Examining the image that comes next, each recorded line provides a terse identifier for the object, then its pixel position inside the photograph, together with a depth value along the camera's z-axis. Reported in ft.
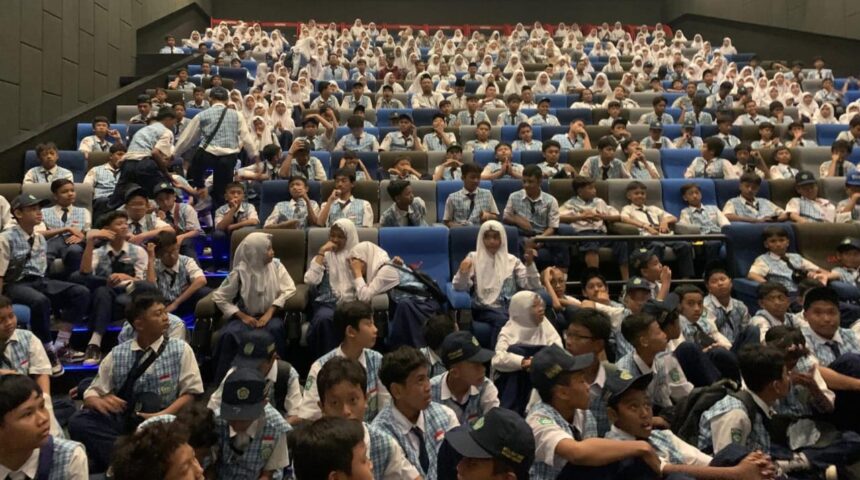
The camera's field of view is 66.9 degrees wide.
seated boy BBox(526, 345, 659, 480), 7.14
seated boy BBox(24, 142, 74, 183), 20.86
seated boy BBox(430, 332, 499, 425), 9.89
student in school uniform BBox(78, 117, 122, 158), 24.20
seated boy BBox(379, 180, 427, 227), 18.47
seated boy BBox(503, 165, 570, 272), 18.71
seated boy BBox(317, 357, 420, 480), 7.74
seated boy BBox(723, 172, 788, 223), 19.99
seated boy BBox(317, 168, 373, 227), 19.03
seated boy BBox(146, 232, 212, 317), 15.24
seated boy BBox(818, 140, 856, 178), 22.90
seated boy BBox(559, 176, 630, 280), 19.20
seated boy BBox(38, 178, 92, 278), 16.26
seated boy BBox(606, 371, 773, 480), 7.58
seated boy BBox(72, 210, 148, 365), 14.26
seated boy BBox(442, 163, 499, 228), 19.30
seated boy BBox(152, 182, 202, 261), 18.38
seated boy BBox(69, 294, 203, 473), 9.87
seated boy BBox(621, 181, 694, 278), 17.43
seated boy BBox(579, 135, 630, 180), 22.61
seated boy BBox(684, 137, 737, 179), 22.99
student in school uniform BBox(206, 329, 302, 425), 10.23
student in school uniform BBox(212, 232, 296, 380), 14.05
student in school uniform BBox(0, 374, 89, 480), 7.00
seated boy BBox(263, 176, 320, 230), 19.11
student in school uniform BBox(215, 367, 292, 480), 8.61
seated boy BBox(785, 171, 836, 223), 19.88
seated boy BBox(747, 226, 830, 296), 16.14
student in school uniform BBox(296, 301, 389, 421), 10.81
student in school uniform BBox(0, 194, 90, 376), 13.87
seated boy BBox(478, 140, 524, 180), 22.39
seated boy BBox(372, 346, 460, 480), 8.59
